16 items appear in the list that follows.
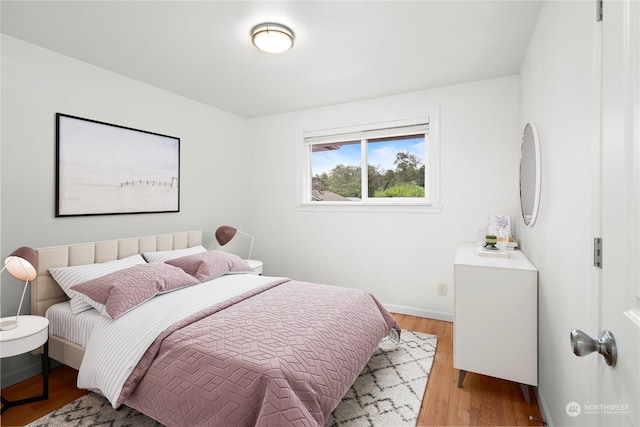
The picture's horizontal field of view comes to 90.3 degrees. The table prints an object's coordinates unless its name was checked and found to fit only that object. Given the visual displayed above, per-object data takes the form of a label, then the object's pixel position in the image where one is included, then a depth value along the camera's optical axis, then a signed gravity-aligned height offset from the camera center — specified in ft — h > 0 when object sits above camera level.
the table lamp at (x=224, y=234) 11.77 -0.78
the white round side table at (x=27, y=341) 5.84 -2.45
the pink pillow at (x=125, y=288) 6.77 -1.72
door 2.16 +0.03
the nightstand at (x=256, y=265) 12.00 -1.98
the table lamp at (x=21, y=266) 6.34 -1.10
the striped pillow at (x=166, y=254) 9.58 -1.29
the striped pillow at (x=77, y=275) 7.28 -1.53
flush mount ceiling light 6.97 +3.95
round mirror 6.51 +0.93
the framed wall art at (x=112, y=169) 8.35 +1.27
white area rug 6.07 -3.92
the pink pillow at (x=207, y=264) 9.20 -1.55
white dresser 6.42 -2.18
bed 4.78 -2.32
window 11.42 +1.90
